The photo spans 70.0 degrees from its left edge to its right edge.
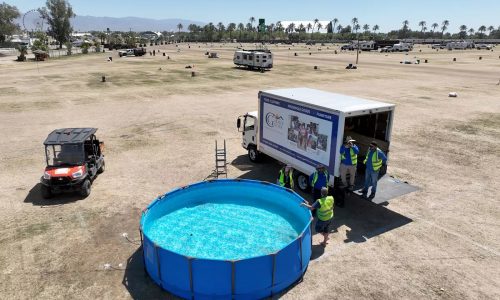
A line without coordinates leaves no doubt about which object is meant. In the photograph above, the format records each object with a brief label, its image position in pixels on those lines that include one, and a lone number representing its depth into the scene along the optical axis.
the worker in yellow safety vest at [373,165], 12.63
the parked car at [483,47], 139.00
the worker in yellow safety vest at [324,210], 10.45
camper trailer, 55.88
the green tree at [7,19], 120.04
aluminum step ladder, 16.57
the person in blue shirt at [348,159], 12.42
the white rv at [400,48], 113.81
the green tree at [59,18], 112.69
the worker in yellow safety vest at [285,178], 13.24
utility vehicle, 13.62
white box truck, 12.88
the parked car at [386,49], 112.83
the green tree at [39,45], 80.56
